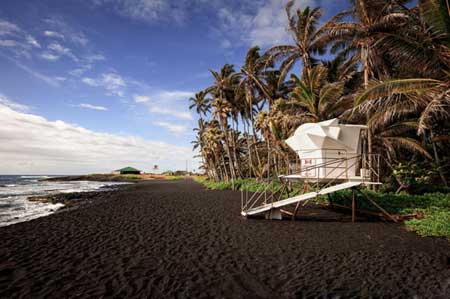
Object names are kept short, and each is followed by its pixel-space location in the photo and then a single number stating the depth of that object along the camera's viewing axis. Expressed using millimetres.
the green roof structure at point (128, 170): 87375
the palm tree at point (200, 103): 46906
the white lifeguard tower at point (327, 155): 12117
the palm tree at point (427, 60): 8508
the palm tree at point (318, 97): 18562
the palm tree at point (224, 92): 31859
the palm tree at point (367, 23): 15520
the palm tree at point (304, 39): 21469
